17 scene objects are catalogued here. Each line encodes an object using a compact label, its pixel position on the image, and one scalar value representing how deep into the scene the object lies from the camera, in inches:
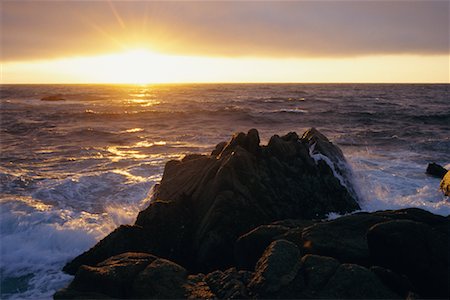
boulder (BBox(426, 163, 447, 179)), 632.4
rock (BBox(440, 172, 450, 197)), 525.4
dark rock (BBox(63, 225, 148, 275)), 326.6
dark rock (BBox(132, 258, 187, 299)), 241.1
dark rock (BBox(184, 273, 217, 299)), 234.8
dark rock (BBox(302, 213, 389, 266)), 260.5
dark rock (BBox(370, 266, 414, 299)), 225.5
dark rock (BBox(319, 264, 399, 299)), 220.5
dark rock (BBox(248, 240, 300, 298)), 227.6
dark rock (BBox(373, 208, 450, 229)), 278.1
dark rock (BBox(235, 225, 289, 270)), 281.9
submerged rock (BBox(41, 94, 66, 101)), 3078.2
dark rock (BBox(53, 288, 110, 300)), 243.3
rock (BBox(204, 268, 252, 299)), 229.0
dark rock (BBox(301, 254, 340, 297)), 229.1
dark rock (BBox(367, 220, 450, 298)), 233.0
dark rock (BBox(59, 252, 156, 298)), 249.0
